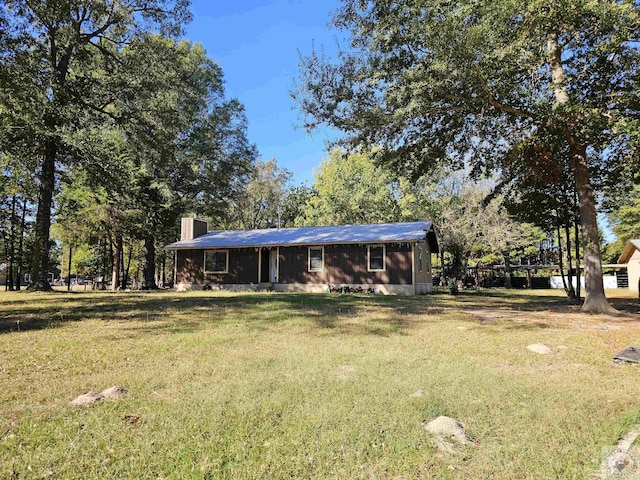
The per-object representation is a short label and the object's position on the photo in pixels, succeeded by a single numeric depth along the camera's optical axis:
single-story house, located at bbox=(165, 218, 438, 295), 17.97
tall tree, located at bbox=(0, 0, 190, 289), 9.44
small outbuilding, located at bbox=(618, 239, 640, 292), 25.14
